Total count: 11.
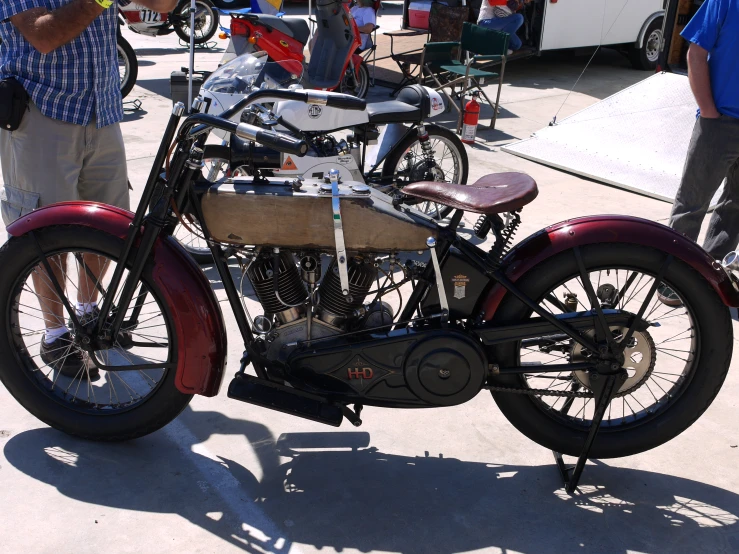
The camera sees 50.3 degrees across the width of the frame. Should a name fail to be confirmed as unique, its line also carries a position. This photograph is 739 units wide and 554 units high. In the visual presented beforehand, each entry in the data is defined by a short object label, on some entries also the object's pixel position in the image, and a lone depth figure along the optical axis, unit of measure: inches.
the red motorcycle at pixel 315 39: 290.2
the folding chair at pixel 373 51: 383.4
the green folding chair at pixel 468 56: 328.5
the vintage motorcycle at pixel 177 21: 392.6
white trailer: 399.5
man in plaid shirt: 124.1
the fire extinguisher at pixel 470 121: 295.6
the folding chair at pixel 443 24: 384.5
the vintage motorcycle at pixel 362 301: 110.7
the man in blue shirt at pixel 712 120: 165.0
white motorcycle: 187.3
